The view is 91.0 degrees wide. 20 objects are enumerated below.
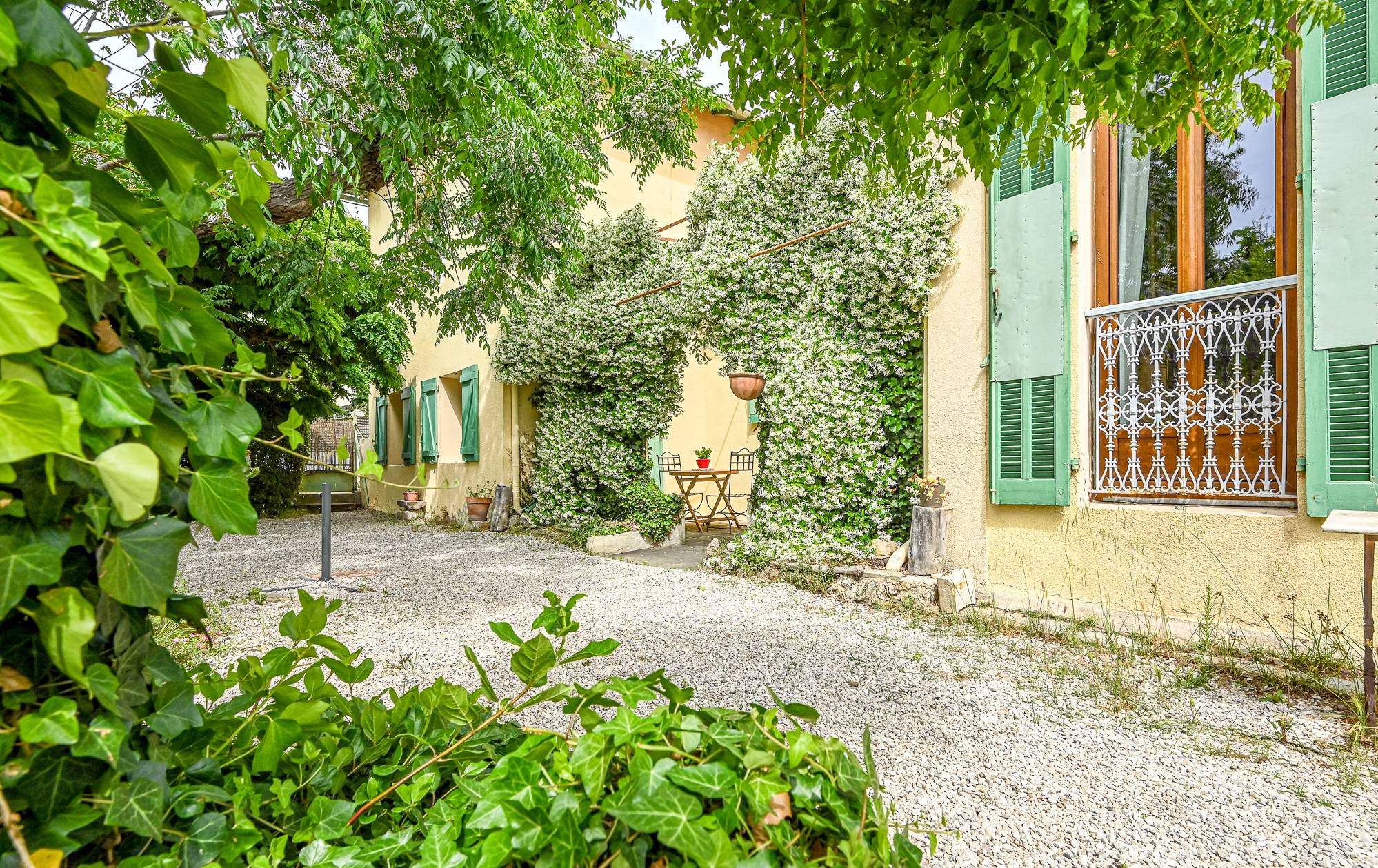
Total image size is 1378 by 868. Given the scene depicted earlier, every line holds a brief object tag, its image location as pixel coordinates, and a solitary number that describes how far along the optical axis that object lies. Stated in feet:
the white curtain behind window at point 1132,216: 13.17
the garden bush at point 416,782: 1.71
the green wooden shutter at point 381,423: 42.27
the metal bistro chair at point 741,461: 32.09
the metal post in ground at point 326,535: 17.52
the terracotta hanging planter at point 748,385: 18.01
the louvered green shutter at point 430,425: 34.71
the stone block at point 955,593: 13.71
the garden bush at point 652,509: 25.11
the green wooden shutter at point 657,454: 30.27
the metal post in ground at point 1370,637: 7.45
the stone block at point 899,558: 15.14
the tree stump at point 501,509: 28.60
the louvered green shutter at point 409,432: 37.91
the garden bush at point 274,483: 36.81
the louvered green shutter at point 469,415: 31.30
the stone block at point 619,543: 22.74
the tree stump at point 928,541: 14.66
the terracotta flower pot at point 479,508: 29.89
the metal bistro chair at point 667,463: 30.35
